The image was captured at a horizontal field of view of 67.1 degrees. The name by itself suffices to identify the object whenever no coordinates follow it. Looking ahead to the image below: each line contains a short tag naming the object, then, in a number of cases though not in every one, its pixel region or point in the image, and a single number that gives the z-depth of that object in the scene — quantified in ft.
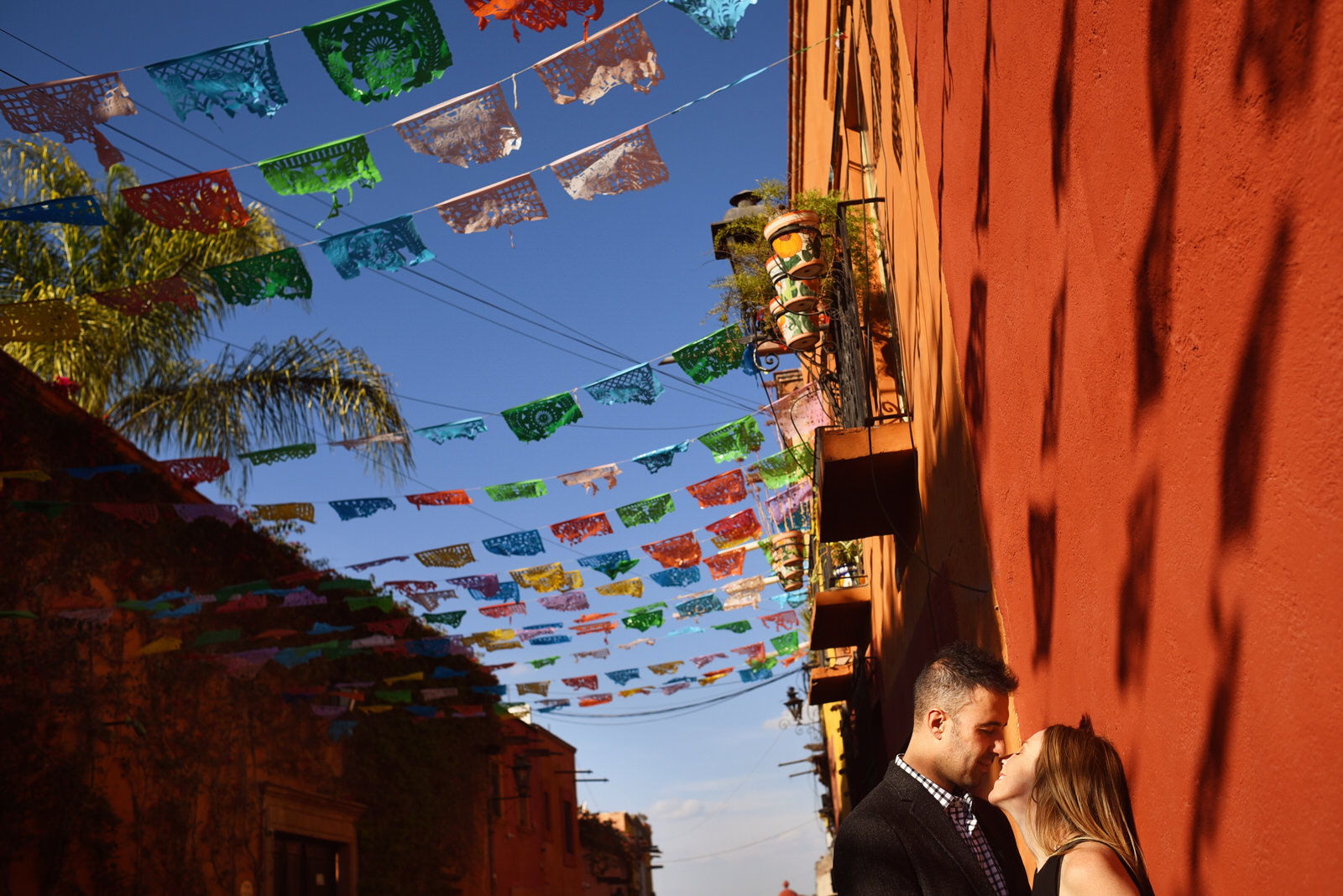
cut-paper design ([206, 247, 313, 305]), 20.89
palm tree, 37.29
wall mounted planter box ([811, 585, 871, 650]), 33.40
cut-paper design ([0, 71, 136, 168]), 16.83
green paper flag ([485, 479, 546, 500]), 32.89
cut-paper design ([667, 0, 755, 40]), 17.72
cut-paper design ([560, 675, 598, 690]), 53.72
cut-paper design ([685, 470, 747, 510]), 35.40
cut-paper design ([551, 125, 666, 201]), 20.08
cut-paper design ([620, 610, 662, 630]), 44.68
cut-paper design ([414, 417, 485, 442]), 29.35
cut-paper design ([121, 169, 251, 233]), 19.06
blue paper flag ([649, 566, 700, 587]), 40.86
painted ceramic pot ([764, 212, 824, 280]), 20.04
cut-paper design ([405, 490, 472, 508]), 32.72
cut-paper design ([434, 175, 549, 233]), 20.39
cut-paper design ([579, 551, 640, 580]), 39.06
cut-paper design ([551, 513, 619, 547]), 35.29
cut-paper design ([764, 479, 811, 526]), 34.83
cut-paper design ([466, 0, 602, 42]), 17.08
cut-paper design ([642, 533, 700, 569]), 38.32
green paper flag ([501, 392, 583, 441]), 28.81
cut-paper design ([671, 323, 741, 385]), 26.99
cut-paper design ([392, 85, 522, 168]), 18.89
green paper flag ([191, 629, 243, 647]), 35.17
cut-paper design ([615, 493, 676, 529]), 35.86
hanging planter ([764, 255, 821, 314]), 20.31
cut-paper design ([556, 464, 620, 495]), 32.89
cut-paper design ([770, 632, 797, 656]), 51.65
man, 8.45
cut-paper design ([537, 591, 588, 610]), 42.88
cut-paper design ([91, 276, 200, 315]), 21.09
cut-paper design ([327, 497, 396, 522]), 32.35
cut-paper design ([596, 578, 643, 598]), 42.29
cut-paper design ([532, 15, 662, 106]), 18.72
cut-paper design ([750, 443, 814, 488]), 31.53
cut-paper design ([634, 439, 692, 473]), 32.24
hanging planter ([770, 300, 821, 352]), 20.97
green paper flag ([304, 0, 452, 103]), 16.75
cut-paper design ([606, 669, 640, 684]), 52.65
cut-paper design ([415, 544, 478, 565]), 36.32
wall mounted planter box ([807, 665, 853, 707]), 46.14
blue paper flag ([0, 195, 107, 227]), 17.62
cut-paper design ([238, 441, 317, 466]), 29.84
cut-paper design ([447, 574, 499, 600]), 39.06
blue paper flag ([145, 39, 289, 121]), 17.21
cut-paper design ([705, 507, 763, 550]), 37.58
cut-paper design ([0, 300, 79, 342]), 20.49
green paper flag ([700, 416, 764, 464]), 31.83
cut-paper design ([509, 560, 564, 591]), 40.42
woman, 7.11
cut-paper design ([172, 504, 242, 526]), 31.68
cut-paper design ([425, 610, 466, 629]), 40.37
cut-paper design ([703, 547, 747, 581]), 40.75
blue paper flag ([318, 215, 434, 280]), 20.86
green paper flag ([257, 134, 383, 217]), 18.60
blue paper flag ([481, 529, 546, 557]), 36.50
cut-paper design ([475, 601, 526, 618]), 41.75
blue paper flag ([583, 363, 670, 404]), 28.30
